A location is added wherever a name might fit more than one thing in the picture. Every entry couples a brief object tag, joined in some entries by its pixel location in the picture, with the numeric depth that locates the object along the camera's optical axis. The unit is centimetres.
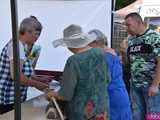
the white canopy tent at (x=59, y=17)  326
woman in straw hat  198
